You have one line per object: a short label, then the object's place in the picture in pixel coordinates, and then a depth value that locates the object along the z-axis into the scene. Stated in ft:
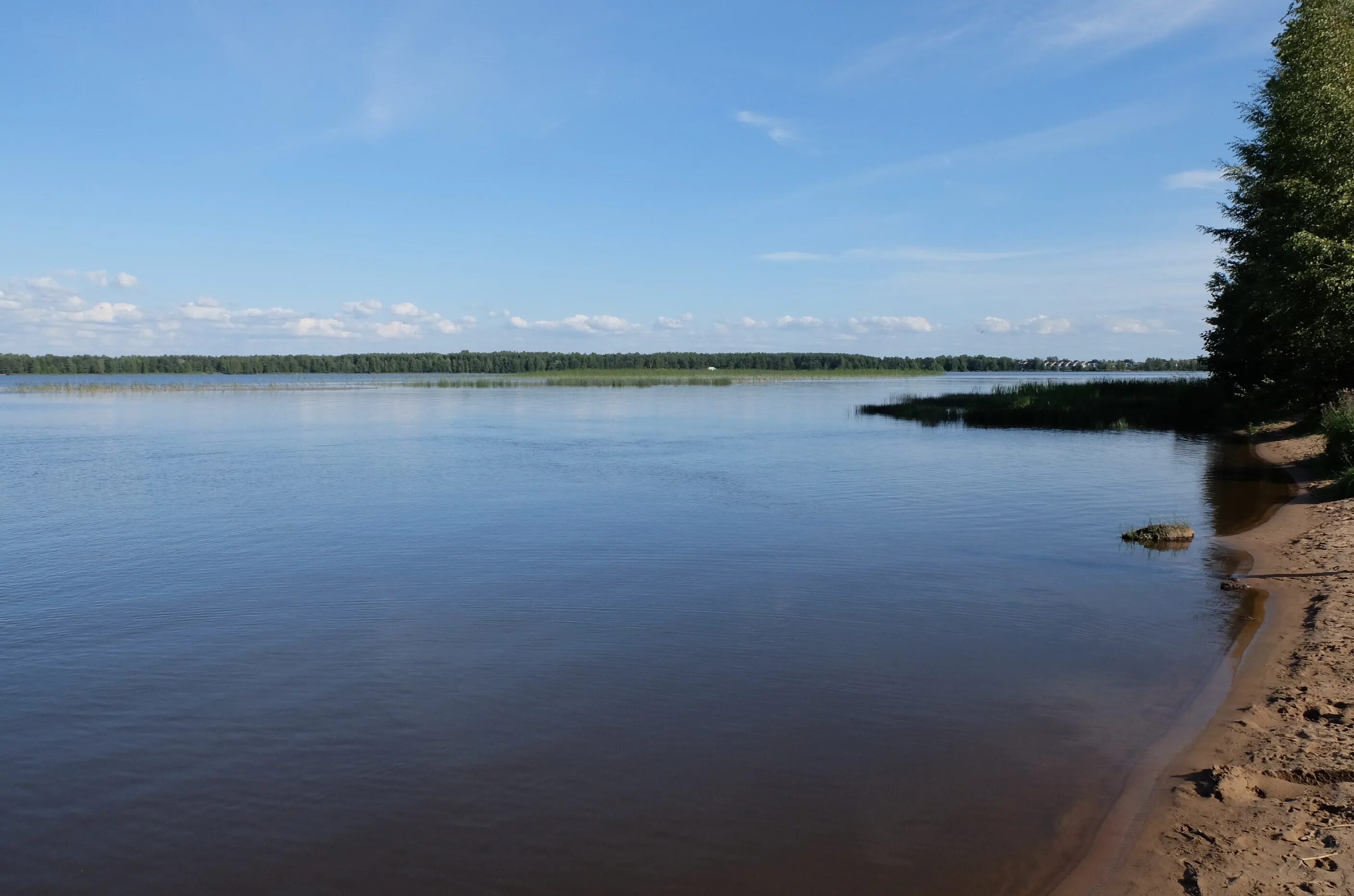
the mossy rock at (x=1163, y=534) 45.37
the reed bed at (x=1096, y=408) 126.41
